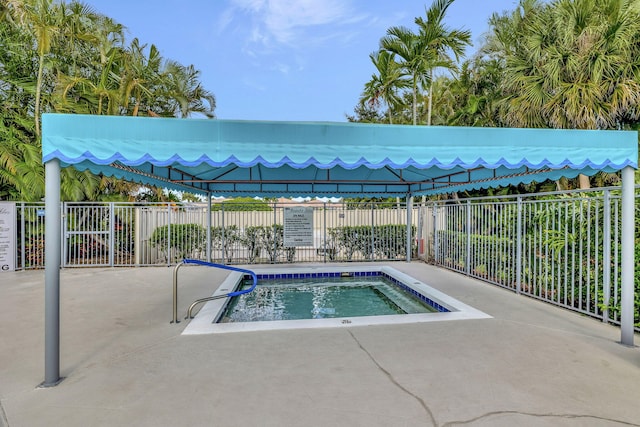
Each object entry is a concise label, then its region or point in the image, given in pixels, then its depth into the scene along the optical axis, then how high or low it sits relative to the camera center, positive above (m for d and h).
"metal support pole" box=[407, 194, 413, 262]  10.68 -0.37
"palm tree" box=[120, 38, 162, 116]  10.33 +4.84
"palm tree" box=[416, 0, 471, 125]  10.17 +5.38
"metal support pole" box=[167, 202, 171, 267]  9.80 -0.56
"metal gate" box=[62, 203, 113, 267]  9.59 -0.61
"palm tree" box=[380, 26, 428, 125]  10.62 +5.17
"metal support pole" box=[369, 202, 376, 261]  11.21 -0.70
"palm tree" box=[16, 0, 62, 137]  8.64 +5.00
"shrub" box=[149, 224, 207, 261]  10.62 -0.82
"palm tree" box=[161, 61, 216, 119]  12.96 +4.90
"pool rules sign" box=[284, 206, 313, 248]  11.02 -0.42
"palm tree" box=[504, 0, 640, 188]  7.82 +3.54
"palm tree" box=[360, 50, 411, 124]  11.38 +4.56
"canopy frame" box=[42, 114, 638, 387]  3.11 +0.65
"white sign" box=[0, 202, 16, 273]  8.71 -0.53
